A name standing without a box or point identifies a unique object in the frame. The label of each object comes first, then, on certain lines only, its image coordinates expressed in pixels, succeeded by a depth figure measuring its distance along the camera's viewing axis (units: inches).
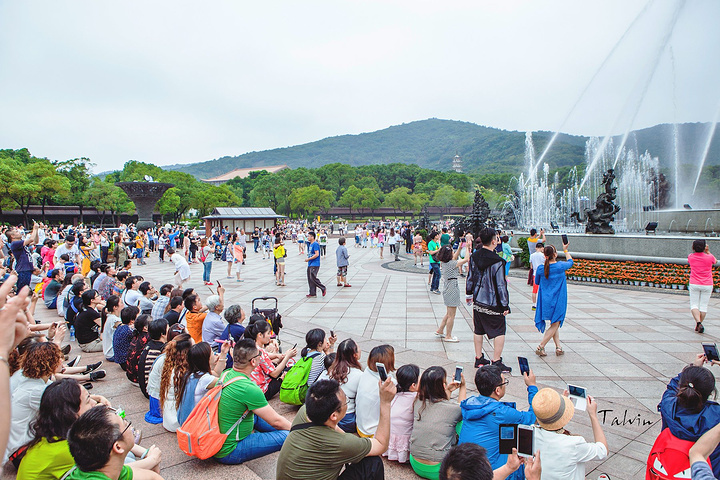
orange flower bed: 482.0
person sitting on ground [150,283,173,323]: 280.7
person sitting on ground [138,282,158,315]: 302.7
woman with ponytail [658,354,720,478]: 111.6
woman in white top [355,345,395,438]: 151.9
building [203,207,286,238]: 1331.2
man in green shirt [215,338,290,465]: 145.1
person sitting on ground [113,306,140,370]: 240.4
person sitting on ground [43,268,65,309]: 414.5
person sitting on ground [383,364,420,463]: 148.6
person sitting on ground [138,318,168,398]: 202.1
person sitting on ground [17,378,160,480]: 115.6
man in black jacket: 227.1
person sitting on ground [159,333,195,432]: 163.3
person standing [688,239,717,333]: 300.8
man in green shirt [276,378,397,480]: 111.0
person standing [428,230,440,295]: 509.4
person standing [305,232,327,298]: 485.7
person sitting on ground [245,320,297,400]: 202.7
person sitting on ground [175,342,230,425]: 157.5
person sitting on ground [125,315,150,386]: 217.4
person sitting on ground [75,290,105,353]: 283.7
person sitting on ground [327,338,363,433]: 163.5
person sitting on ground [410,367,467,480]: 138.5
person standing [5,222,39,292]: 379.9
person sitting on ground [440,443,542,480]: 82.4
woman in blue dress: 260.1
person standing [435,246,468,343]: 298.7
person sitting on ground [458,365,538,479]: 128.4
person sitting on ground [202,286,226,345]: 244.5
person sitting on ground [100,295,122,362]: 261.7
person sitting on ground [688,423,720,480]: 103.3
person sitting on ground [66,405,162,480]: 93.5
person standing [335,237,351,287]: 550.9
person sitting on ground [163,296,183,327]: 260.8
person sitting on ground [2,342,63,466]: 137.0
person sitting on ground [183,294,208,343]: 253.6
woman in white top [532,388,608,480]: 111.8
